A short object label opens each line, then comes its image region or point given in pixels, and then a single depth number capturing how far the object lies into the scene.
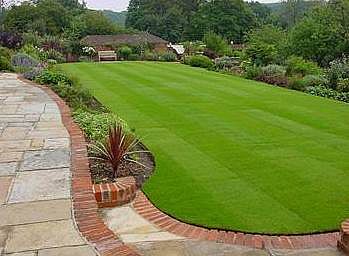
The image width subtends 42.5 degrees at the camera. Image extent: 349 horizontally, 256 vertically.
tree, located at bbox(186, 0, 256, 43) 55.69
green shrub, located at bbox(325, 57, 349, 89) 15.62
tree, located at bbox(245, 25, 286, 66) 23.75
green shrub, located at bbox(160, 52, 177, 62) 32.88
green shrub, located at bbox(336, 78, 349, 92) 14.66
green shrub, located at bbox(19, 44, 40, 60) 24.49
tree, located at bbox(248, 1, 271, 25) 69.56
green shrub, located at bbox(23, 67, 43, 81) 15.38
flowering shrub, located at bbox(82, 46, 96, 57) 41.48
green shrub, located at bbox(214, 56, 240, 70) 25.22
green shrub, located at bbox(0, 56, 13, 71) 18.84
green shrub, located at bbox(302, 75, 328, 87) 15.83
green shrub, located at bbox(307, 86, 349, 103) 13.59
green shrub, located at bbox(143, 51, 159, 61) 34.66
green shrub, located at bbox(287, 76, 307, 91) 15.73
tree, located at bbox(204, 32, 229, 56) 35.78
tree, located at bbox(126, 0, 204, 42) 63.55
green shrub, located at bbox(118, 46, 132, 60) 38.51
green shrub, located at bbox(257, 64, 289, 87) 16.96
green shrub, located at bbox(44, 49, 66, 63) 31.83
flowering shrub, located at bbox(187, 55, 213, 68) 25.72
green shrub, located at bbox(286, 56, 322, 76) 18.63
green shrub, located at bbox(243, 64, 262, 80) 18.70
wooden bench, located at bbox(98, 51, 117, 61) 39.20
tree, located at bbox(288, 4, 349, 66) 22.71
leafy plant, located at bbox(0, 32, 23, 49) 26.88
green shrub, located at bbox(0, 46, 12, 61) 20.57
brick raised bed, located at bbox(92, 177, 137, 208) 4.84
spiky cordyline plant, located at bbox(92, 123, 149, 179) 5.66
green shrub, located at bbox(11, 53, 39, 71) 18.80
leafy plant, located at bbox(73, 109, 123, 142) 7.01
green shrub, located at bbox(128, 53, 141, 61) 36.48
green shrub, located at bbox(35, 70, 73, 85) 13.29
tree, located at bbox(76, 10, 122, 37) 60.62
